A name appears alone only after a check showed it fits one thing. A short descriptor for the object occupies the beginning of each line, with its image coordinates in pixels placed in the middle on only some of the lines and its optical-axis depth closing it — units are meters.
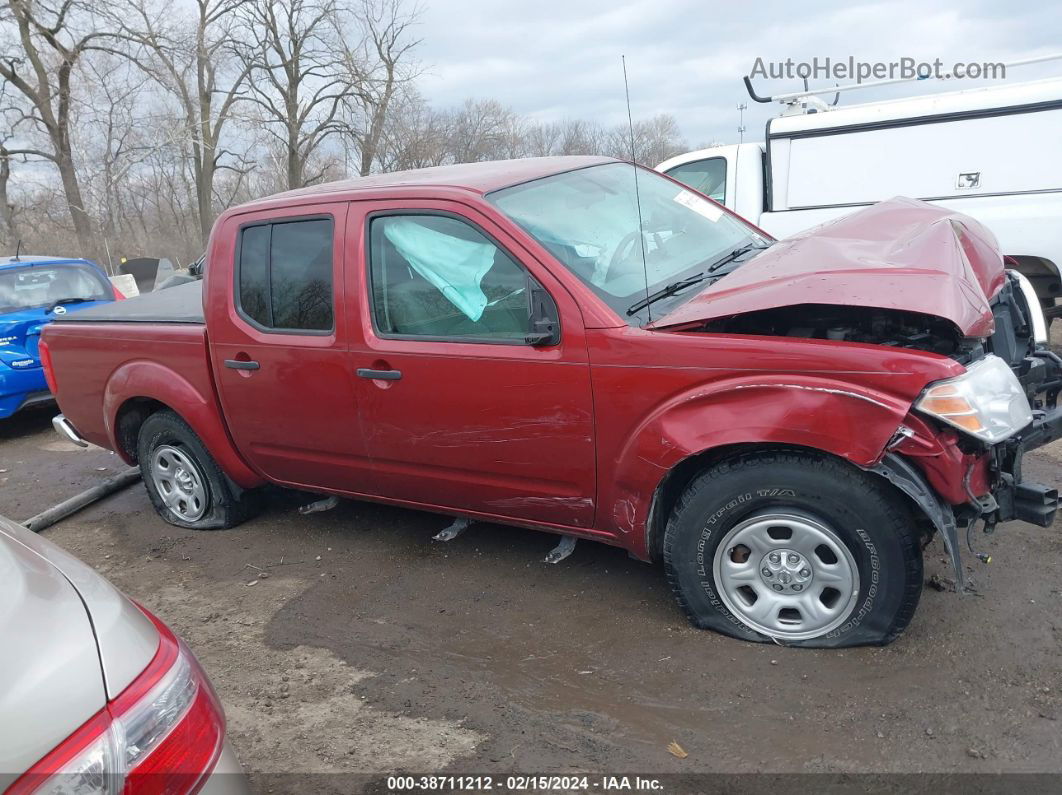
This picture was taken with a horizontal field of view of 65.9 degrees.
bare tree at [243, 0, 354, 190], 31.17
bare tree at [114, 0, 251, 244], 27.30
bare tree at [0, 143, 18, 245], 27.45
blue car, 7.39
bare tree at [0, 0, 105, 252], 25.23
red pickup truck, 2.73
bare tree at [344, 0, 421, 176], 30.56
